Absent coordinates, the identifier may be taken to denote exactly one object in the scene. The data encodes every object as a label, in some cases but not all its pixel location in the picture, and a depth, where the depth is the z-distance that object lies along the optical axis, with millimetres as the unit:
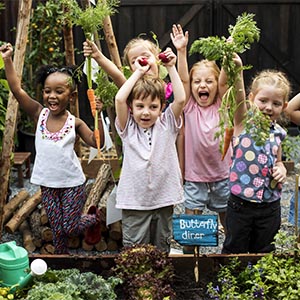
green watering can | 3148
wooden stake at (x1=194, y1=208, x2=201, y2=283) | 3332
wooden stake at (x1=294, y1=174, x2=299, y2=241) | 3498
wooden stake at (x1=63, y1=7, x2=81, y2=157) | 5109
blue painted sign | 3287
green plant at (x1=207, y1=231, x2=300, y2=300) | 3055
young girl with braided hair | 4035
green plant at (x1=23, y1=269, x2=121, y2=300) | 2908
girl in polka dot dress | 3627
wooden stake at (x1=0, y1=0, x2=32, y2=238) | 4125
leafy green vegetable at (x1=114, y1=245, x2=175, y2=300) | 3072
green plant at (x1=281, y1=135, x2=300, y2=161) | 5996
